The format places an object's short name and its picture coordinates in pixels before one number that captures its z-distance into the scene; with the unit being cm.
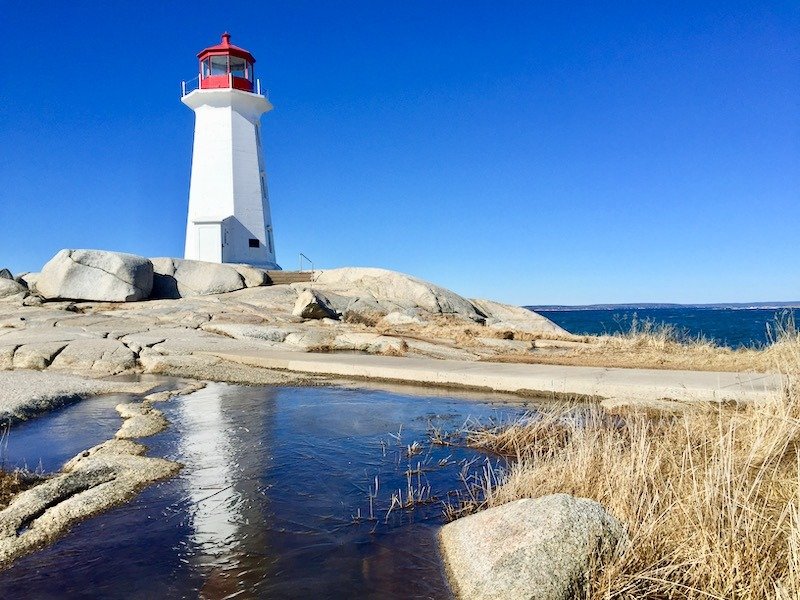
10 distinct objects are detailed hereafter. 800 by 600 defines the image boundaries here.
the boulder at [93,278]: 2309
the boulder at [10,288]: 2238
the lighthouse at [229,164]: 3073
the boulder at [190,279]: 2522
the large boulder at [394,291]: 2536
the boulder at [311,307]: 2055
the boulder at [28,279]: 2386
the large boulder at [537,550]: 341
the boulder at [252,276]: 2661
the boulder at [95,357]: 1327
